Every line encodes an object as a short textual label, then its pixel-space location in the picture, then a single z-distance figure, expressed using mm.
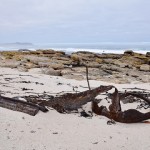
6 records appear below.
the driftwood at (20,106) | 2348
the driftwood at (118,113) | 2389
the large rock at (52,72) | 6696
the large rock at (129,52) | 13104
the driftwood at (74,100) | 2603
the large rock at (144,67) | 9621
